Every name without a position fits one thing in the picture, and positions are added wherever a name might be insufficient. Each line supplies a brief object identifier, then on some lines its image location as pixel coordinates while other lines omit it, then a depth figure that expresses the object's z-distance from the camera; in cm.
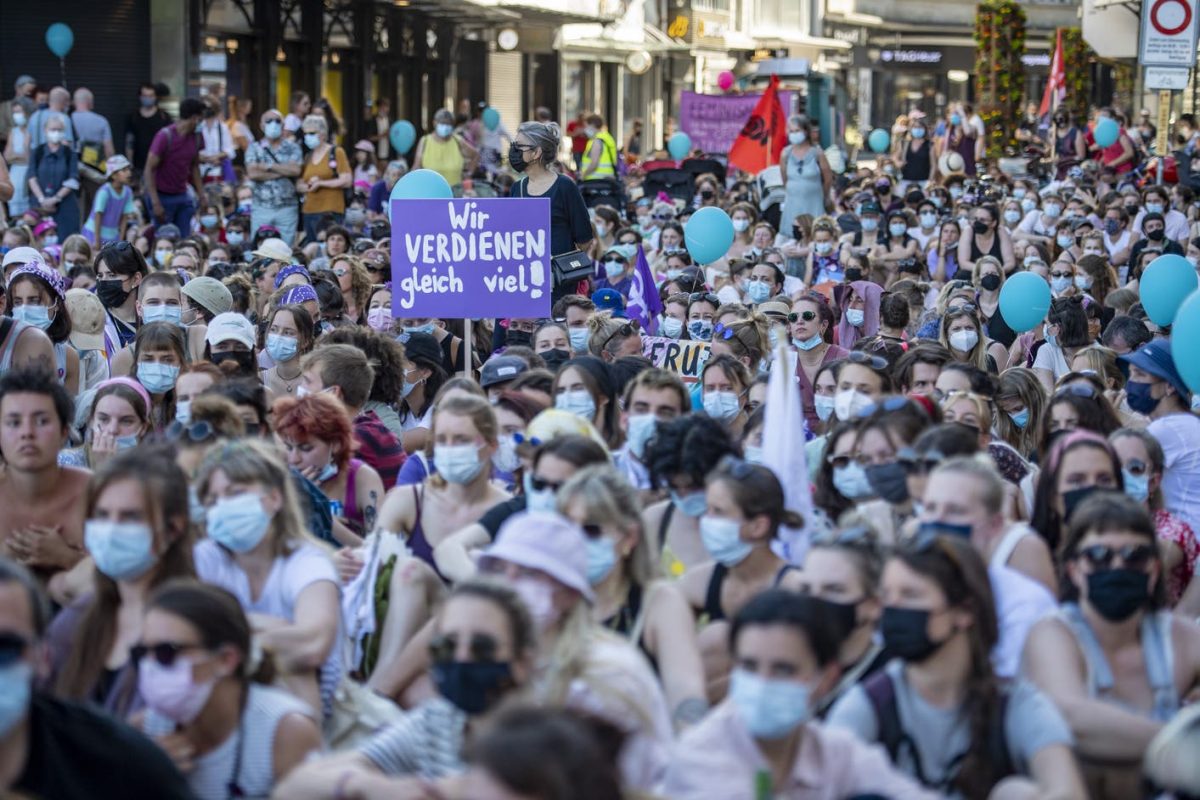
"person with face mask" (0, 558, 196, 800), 424
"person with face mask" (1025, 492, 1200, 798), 519
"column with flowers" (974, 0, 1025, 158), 3600
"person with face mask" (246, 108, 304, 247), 1948
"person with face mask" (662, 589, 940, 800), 434
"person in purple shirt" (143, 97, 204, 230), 2046
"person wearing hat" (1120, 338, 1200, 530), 829
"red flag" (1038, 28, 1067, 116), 3700
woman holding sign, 1220
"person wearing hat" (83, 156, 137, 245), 1845
